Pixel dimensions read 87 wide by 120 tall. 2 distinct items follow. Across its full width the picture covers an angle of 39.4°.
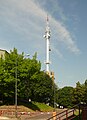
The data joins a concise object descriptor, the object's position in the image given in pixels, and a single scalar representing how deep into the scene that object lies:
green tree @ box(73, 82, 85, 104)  41.53
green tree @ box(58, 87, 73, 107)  43.57
